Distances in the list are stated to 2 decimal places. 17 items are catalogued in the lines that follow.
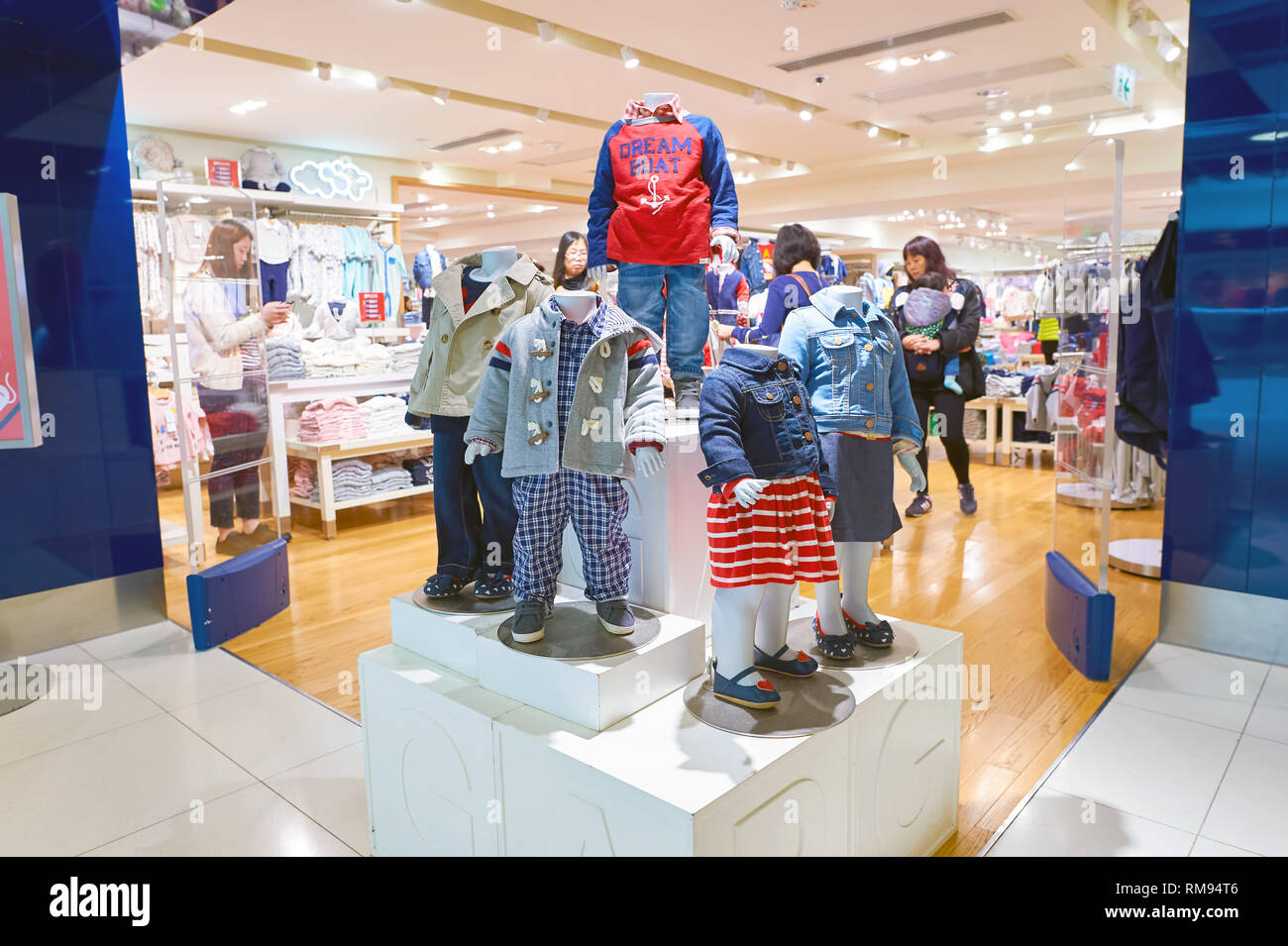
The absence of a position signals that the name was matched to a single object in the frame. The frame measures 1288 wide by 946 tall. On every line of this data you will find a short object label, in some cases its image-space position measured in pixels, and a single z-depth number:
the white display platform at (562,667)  1.98
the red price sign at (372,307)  7.16
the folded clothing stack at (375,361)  6.28
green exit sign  4.32
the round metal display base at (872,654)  2.29
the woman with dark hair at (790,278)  4.62
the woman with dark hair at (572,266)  4.29
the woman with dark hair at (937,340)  5.39
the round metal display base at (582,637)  2.10
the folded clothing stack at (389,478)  6.10
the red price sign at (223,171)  4.60
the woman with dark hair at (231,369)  3.93
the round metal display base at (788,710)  1.92
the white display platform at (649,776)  1.71
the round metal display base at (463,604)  2.47
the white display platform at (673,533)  2.46
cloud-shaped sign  8.55
